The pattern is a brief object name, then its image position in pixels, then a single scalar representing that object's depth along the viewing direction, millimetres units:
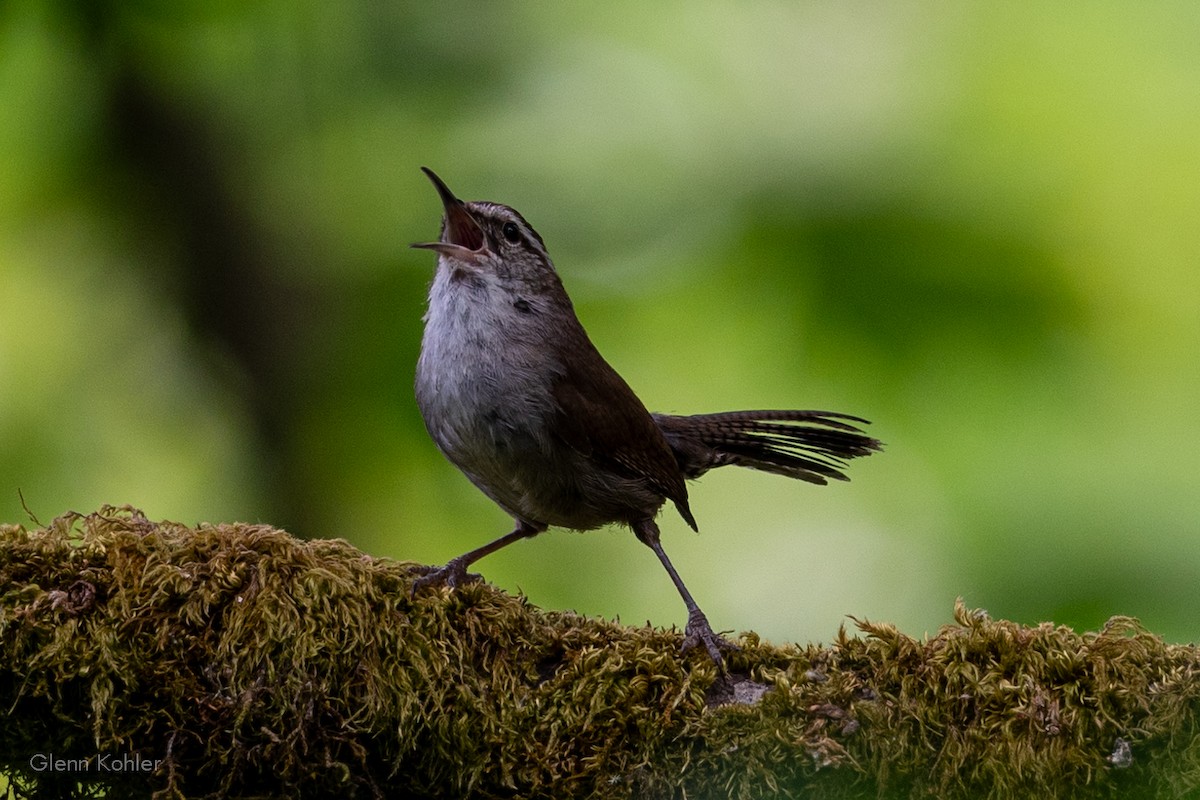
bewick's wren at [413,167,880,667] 6422
